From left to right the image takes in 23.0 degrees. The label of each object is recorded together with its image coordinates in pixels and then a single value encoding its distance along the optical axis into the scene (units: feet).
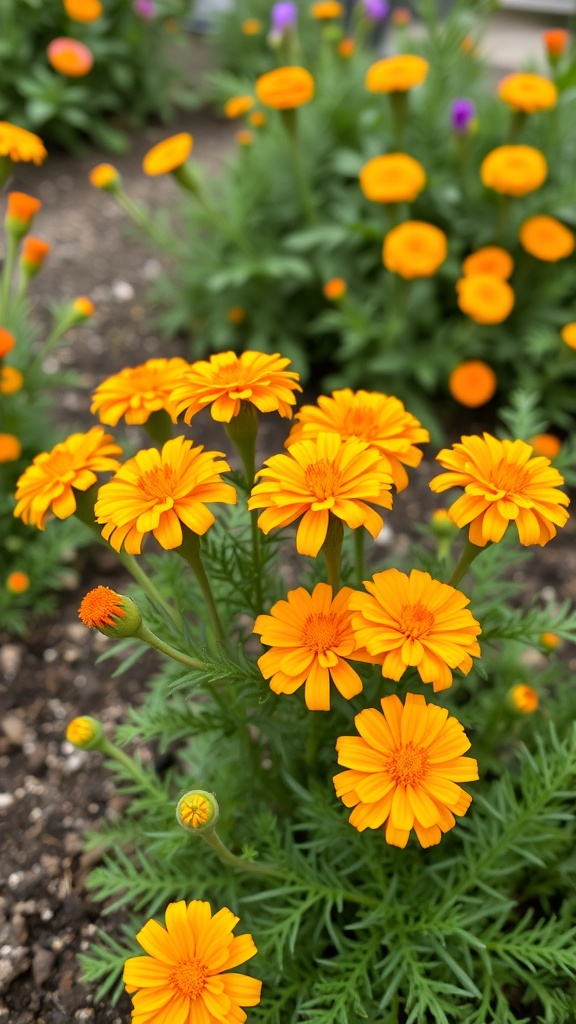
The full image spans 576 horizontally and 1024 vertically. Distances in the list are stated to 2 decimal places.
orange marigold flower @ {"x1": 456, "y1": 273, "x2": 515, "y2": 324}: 2.99
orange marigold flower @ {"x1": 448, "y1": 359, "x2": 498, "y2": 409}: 3.20
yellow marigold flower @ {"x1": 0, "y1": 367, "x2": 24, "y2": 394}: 2.53
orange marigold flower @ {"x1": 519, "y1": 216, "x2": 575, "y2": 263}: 3.07
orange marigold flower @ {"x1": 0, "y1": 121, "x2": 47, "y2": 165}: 2.26
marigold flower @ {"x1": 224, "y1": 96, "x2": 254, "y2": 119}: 3.41
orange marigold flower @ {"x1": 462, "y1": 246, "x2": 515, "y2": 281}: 3.15
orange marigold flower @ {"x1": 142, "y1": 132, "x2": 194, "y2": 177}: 2.76
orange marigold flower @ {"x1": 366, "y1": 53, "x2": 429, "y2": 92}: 2.85
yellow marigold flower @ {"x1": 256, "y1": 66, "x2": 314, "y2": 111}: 2.80
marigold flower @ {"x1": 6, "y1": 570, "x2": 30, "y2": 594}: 2.52
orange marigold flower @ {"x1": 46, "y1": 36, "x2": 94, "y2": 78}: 4.15
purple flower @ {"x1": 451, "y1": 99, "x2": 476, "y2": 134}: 3.10
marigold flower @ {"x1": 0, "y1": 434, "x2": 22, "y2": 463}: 2.44
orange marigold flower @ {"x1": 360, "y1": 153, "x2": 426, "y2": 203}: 2.88
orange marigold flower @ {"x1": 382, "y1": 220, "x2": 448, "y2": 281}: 2.89
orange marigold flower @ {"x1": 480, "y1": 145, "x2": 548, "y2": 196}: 2.92
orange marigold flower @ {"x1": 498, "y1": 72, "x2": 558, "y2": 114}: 2.90
